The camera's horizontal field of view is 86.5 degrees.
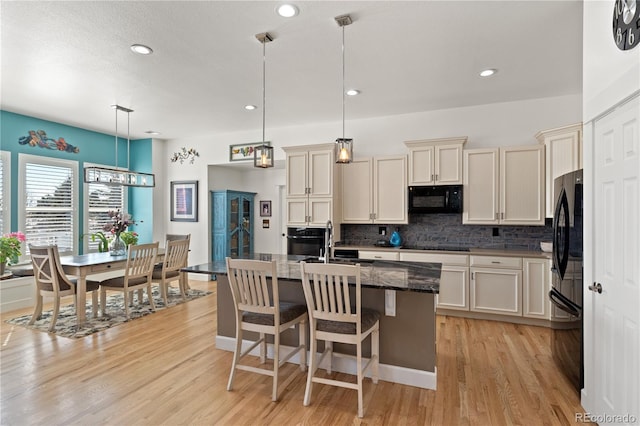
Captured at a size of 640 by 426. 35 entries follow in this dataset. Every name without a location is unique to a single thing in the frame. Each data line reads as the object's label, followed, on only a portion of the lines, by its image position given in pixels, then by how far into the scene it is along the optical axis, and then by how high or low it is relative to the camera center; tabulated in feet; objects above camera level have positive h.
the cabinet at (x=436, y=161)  14.56 +2.29
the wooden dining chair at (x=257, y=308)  8.02 -2.34
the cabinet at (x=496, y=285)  13.17 -2.83
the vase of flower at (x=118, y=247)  15.35 -1.57
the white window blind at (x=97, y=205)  19.85 +0.45
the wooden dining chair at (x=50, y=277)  12.50 -2.46
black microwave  14.70 +0.64
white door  5.81 -1.01
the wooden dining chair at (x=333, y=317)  7.34 -2.35
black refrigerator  8.05 -1.67
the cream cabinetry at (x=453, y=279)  13.93 -2.74
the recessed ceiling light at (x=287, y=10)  8.02 +4.88
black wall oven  16.46 -1.37
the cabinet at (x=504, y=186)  13.56 +1.15
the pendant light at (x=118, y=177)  14.38 +1.65
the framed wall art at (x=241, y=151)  20.05 +3.68
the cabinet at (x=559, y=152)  12.18 +2.27
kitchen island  8.54 -2.85
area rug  12.62 -4.32
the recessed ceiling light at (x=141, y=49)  9.98 +4.89
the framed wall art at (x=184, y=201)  21.71 +0.77
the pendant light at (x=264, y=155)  9.73 +1.67
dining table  12.92 -2.18
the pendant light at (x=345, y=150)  9.47 +1.76
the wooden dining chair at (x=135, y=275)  13.94 -2.65
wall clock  5.56 +3.29
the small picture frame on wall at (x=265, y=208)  23.07 +0.34
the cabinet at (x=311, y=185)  16.30 +1.37
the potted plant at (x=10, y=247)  14.96 -1.52
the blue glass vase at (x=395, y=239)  16.13 -1.24
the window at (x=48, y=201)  16.84 +0.63
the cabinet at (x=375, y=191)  15.66 +1.08
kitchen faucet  10.06 -0.90
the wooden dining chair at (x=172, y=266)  15.61 -2.51
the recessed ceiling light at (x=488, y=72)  11.70 +4.93
